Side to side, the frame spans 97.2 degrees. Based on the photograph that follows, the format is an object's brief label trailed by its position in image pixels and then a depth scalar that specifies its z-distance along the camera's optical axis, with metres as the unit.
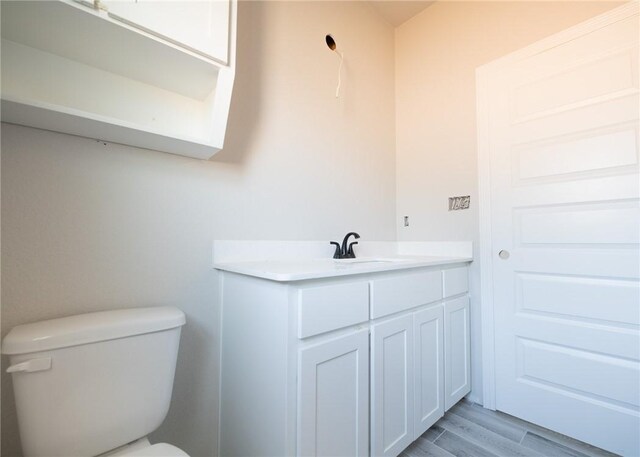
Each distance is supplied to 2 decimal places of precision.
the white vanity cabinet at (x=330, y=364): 0.92
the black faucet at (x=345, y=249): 1.69
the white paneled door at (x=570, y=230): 1.35
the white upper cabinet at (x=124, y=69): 0.84
